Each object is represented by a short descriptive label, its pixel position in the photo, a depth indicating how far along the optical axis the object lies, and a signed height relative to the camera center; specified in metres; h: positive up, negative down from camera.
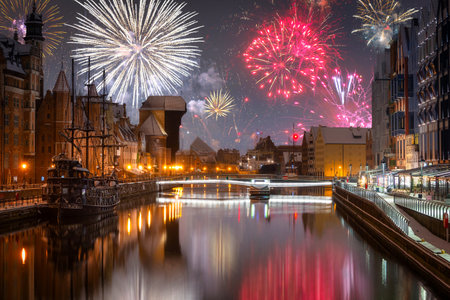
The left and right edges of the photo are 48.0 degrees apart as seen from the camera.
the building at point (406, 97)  72.25 +9.99
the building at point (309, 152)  144.25 +3.98
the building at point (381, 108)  91.81 +11.18
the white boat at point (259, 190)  86.62 -4.19
